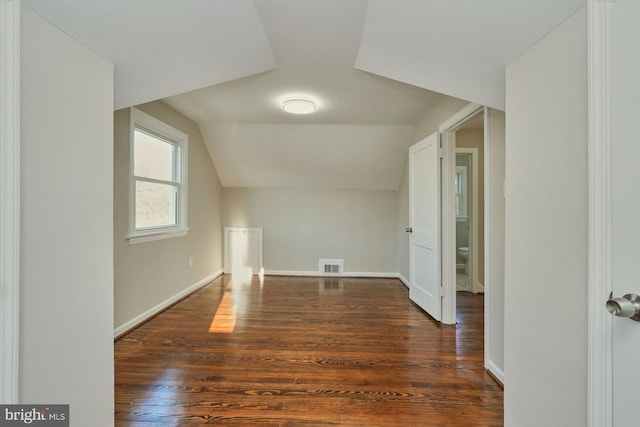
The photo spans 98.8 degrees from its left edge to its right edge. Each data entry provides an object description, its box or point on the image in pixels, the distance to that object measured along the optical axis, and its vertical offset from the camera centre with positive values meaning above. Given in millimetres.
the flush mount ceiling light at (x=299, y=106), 2818 +1124
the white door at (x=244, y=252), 4641 -674
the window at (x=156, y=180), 2664 +353
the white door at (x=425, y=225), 2779 -137
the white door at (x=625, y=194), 772 +53
